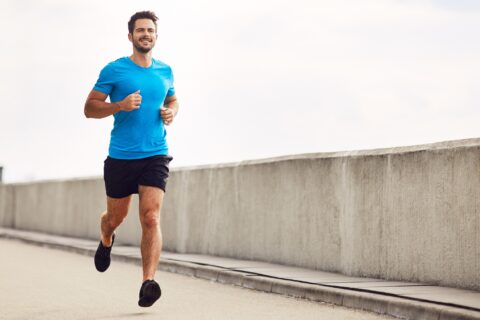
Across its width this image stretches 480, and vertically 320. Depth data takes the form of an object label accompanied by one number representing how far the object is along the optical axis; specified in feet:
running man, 25.66
